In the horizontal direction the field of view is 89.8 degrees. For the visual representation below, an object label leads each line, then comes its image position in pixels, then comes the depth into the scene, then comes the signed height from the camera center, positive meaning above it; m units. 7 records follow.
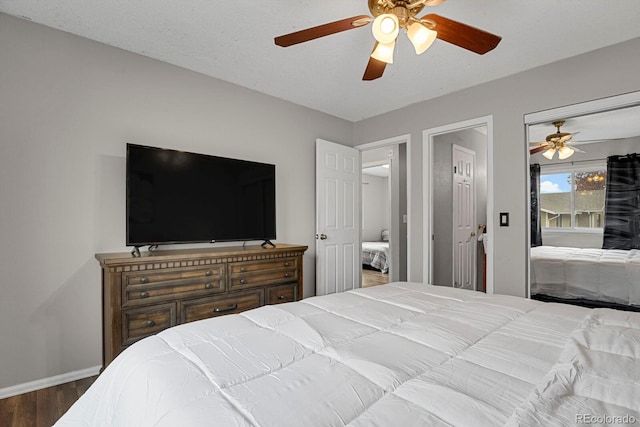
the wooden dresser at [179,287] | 2.14 -0.53
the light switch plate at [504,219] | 3.01 -0.03
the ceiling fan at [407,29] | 1.64 +1.01
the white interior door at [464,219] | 4.46 -0.04
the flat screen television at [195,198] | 2.41 +0.17
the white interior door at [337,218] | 3.86 -0.01
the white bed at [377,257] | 6.55 -0.85
